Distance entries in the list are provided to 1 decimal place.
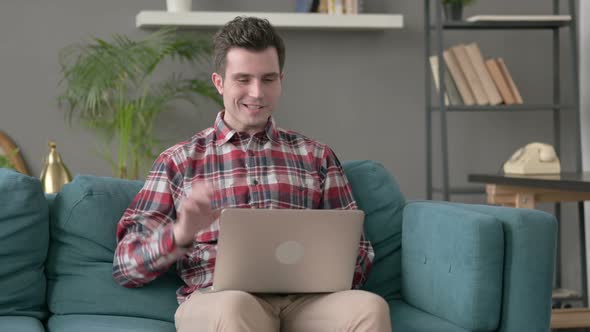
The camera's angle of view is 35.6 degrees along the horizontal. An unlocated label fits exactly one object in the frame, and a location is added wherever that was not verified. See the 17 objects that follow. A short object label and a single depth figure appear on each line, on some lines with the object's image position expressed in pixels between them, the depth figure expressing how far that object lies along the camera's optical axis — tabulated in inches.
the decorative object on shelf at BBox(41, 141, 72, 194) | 127.8
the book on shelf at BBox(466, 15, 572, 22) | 155.4
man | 79.8
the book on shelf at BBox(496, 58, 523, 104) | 159.3
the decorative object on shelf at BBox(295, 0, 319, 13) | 159.8
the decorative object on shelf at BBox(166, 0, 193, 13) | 153.1
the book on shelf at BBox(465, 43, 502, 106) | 157.9
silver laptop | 72.2
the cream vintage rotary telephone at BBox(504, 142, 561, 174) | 136.1
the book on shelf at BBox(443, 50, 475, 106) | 158.9
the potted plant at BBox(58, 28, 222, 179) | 142.6
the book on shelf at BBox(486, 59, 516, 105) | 158.9
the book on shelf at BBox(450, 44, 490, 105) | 158.4
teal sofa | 80.5
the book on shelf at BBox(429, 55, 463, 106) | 159.9
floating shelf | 152.6
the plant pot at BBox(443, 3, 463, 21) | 159.9
